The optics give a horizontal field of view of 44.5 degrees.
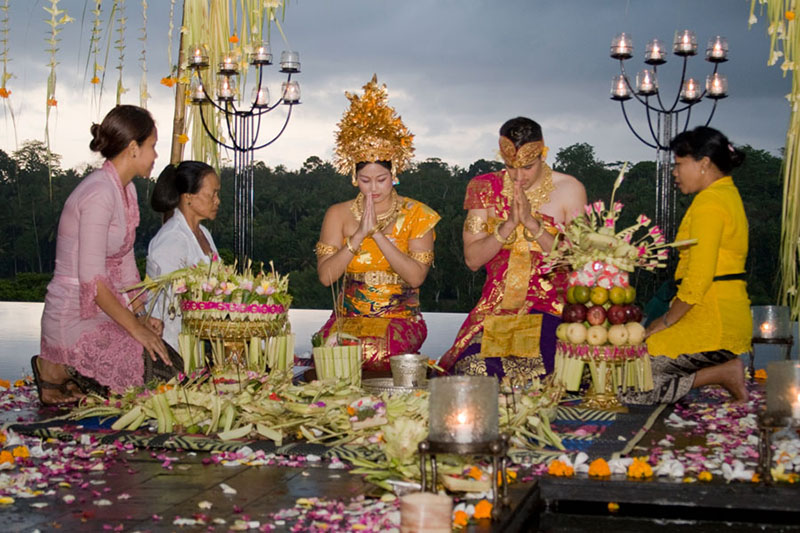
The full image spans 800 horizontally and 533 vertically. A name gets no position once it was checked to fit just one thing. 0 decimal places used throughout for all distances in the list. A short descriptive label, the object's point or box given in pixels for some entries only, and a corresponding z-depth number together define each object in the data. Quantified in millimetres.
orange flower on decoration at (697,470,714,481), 2828
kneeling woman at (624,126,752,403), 4227
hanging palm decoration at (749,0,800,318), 3342
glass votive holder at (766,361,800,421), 2641
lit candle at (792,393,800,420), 2637
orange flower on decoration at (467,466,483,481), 2703
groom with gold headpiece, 4488
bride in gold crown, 4688
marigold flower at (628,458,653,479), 2857
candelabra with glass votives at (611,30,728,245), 7512
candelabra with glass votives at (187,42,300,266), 7941
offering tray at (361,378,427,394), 3807
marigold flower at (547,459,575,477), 2881
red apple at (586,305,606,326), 3801
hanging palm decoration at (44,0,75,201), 3428
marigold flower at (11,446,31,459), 3045
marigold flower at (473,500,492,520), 2393
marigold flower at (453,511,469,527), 2334
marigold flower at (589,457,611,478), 2871
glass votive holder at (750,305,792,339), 5012
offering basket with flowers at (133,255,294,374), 3961
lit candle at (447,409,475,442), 2336
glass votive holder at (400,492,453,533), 2043
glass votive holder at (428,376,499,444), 2340
